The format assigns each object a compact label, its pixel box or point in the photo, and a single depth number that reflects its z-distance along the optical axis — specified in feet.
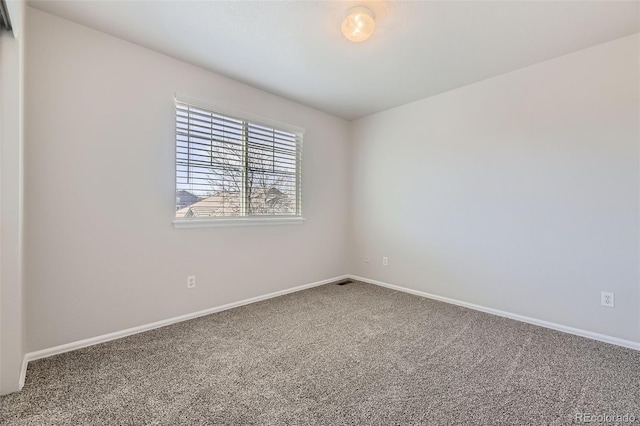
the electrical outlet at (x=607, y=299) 7.52
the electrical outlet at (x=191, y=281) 8.89
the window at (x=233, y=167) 8.91
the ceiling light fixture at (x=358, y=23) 6.12
